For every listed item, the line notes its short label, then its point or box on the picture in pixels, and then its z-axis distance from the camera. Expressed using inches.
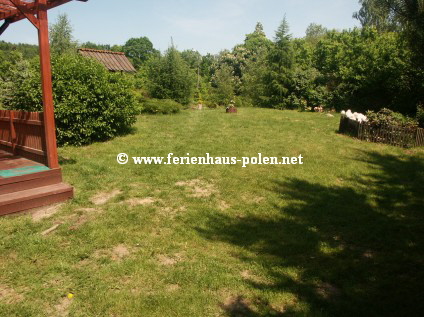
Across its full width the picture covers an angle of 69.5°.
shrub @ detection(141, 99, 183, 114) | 630.5
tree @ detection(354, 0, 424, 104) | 160.4
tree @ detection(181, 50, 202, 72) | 1984.5
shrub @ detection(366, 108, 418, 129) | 405.0
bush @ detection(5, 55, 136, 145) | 354.0
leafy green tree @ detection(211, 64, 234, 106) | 1152.2
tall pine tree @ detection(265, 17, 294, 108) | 812.6
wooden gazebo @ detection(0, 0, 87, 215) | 202.2
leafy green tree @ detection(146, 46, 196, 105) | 742.5
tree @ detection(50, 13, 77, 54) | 958.4
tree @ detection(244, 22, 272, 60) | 1883.6
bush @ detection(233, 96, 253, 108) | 1022.8
